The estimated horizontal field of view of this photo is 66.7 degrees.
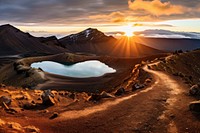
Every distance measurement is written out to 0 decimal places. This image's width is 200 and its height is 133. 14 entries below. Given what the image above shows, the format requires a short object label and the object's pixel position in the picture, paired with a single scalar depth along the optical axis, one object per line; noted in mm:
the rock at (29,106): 12502
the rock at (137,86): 17434
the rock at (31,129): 8169
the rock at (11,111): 10602
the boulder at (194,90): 14657
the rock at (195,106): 10820
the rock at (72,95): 17826
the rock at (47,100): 13218
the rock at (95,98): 14212
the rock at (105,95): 14545
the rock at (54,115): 10702
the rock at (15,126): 7859
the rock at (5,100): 11663
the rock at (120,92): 16181
